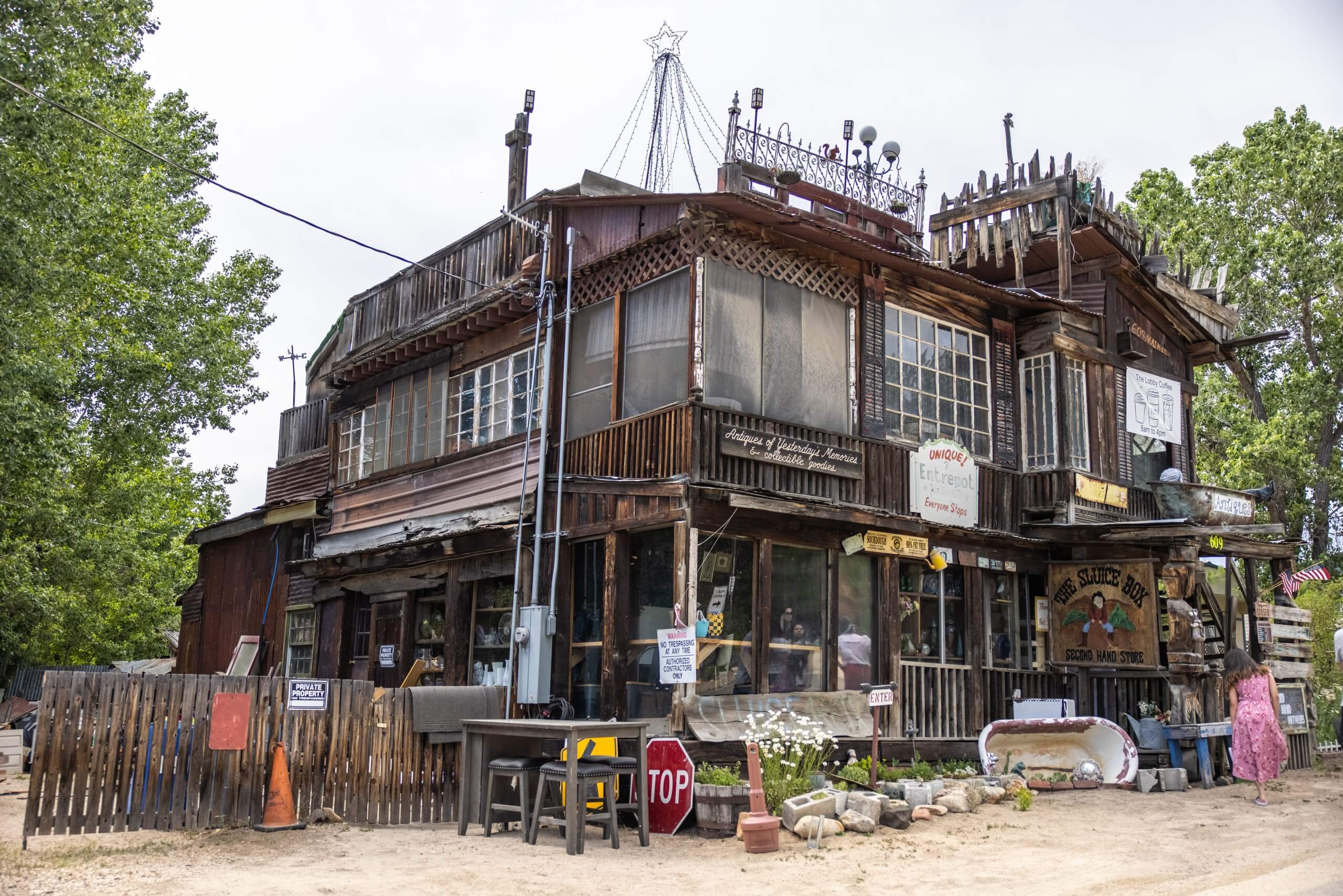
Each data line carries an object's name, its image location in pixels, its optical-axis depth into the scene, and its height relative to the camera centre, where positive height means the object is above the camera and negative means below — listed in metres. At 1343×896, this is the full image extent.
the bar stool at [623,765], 9.35 -0.79
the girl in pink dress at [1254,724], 12.16 -0.43
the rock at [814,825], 9.44 -1.29
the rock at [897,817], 10.02 -1.26
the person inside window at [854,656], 13.12 +0.25
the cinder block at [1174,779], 13.02 -1.12
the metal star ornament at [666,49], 20.30 +11.49
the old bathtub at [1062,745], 12.96 -0.76
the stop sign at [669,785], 10.05 -1.02
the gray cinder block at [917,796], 10.70 -1.13
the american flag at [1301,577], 17.22 +1.74
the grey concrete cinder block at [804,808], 9.70 -1.17
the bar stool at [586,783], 9.07 -0.95
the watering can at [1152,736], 13.95 -0.66
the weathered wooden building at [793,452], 12.39 +2.87
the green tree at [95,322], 14.33 +6.03
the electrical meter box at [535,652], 12.52 +0.20
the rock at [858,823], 9.80 -1.29
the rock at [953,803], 10.91 -1.21
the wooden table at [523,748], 8.91 -0.73
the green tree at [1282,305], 26.22 +9.42
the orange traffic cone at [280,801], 9.51 -1.18
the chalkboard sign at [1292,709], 16.69 -0.34
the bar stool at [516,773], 9.62 -0.91
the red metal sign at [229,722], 9.38 -0.50
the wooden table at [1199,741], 13.70 -0.70
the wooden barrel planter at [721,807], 9.78 -1.18
